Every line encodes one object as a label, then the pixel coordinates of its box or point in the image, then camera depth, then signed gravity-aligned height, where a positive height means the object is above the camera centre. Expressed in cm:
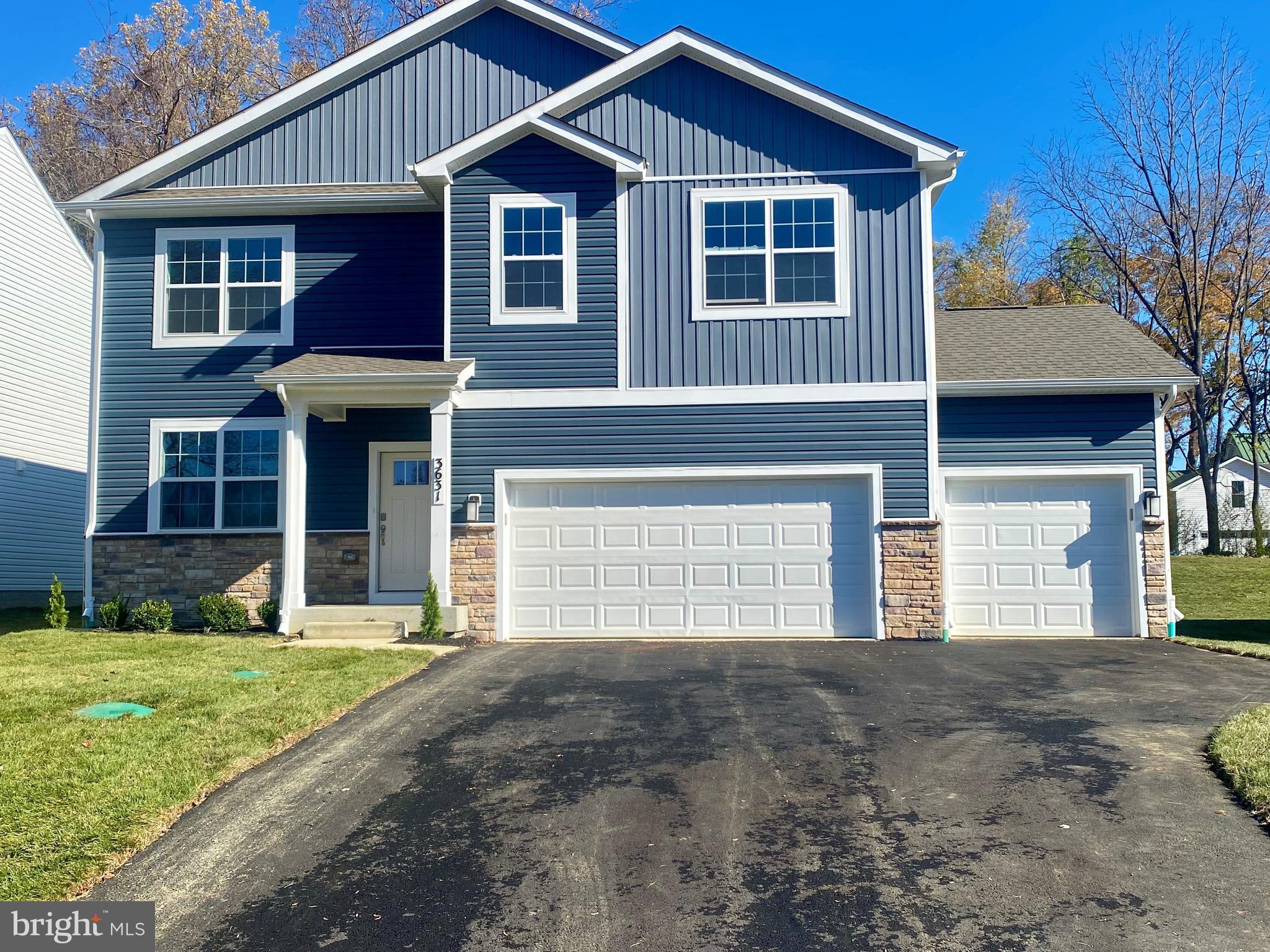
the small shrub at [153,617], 1332 -114
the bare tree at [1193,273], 2552 +701
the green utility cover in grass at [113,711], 742 -136
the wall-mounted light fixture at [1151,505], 1278 +23
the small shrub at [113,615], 1359 -114
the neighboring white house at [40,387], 1911 +300
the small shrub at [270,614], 1347 -114
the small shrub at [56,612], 1340 -107
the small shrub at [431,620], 1217 -112
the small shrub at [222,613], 1317 -109
